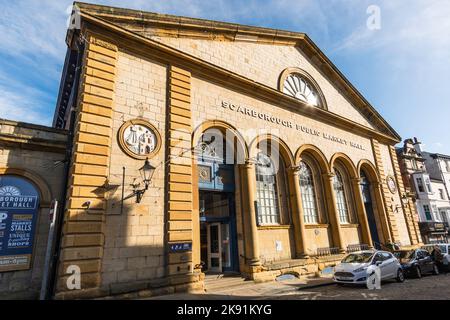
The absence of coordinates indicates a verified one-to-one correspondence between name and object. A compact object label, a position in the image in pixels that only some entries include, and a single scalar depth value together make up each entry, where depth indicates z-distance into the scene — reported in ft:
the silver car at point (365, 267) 32.12
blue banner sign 25.72
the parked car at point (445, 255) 44.96
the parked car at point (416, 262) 39.83
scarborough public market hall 26.32
